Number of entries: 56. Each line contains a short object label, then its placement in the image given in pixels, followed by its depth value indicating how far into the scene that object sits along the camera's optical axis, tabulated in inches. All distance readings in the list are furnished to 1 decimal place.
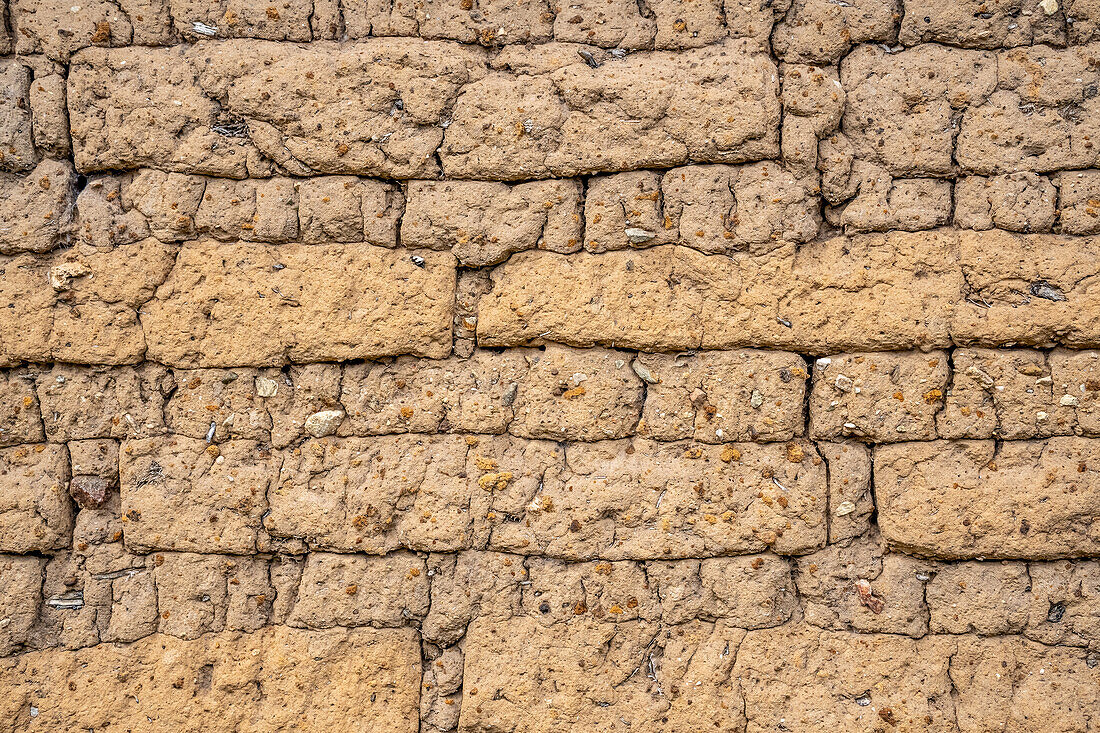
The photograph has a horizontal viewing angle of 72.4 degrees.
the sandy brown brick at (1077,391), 77.7
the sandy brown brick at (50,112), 81.7
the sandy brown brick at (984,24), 78.0
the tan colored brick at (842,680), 78.7
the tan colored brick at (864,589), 79.4
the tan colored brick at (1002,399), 78.1
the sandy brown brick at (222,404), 82.6
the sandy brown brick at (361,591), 81.7
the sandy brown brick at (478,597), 81.4
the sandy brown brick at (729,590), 80.3
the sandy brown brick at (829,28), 79.1
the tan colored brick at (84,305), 82.0
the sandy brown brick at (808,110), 79.3
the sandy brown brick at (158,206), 82.1
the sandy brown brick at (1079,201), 77.6
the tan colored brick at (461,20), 81.1
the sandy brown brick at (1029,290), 77.4
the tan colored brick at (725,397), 79.8
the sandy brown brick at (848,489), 80.0
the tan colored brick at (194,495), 82.0
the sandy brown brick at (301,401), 82.4
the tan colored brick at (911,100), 78.5
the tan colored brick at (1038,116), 77.4
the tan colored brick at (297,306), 81.5
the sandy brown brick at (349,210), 81.9
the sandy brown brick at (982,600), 78.6
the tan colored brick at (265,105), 80.7
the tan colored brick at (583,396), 80.9
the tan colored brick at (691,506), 80.0
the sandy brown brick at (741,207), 79.7
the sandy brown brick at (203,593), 82.3
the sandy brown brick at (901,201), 79.4
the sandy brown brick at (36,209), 82.2
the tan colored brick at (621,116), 79.2
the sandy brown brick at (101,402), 82.8
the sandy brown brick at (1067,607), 78.0
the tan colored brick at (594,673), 80.1
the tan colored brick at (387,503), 81.5
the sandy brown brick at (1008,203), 78.0
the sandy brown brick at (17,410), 82.6
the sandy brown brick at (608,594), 80.7
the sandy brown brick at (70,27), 81.4
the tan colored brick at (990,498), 77.7
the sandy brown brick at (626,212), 80.4
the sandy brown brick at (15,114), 82.1
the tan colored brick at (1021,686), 77.5
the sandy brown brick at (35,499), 82.0
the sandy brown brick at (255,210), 82.0
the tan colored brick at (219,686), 81.6
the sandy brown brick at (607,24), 80.7
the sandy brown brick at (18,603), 81.8
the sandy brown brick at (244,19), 81.5
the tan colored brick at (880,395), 78.8
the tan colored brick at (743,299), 78.7
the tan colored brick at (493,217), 81.3
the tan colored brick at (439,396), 81.7
